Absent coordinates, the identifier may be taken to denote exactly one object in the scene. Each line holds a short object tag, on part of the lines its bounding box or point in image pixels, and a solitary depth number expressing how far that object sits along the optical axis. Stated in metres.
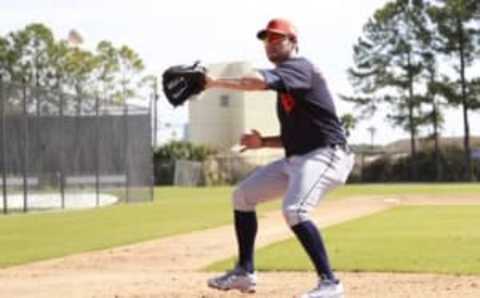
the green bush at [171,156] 73.44
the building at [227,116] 87.40
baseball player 7.95
